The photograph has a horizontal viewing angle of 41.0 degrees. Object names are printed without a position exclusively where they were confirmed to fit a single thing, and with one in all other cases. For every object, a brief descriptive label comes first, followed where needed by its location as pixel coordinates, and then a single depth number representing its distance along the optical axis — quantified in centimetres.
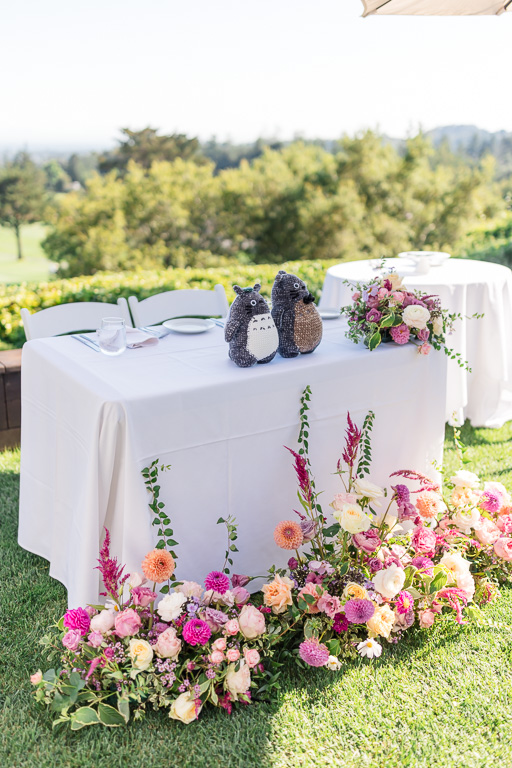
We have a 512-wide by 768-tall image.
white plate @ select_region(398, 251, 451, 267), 368
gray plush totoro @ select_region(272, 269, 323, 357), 221
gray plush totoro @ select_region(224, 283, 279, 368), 210
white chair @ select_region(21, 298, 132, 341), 259
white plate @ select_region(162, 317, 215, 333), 252
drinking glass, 221
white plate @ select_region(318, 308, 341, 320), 274
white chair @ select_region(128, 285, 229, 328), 283
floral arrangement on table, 235
